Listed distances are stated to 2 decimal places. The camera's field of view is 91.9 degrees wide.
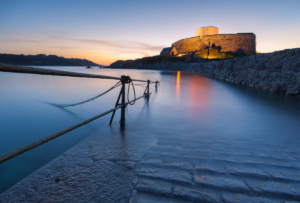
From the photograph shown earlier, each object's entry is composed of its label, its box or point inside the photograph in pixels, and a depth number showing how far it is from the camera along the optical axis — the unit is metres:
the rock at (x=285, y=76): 6.87
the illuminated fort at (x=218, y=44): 65.88
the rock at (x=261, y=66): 8.70
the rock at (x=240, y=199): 1.30
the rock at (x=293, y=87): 6.66
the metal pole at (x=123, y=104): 3.16
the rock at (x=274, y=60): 7.70
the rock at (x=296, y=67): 6.39
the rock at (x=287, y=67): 6.83
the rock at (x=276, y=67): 7.45
